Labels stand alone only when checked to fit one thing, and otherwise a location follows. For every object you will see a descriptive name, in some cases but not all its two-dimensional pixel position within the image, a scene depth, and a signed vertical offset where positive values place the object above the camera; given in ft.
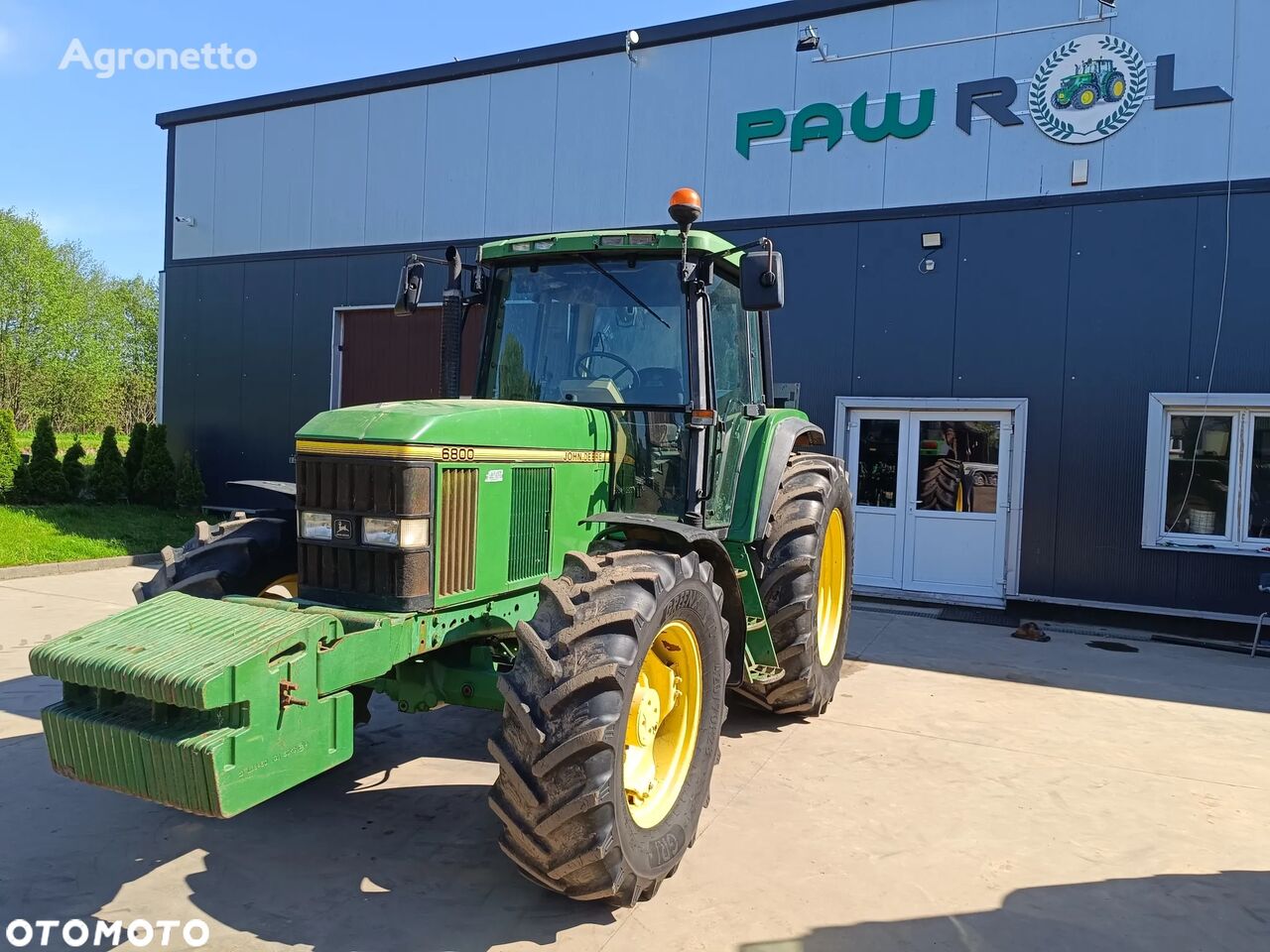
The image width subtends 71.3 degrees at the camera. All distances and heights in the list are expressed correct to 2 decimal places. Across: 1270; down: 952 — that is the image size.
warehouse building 26.03 +7.45
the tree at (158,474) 42.57 -2.42
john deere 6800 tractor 8.70 -1.91
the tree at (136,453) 43.70 -1.50
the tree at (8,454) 40.29 -1.64
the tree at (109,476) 42.83 -2.65
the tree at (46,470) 40.75 -2.32
